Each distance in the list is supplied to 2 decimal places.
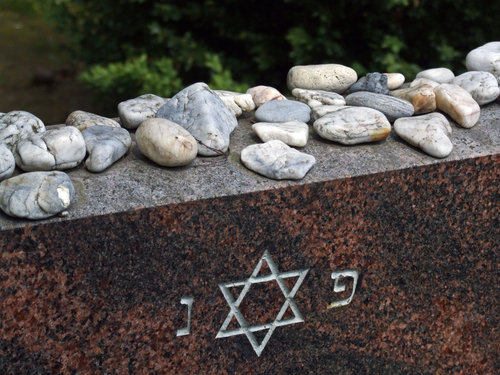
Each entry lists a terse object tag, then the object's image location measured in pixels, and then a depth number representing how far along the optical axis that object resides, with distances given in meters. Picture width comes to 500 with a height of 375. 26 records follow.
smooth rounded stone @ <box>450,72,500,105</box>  2.24
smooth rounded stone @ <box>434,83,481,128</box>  2.08
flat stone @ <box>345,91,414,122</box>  2.08
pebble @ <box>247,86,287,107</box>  2.22
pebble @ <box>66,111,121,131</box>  1.97
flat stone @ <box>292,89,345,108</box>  2.17
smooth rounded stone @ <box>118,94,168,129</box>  2.02
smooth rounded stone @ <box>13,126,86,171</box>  1.68
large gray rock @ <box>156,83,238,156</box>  1.86
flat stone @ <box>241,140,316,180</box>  1.77
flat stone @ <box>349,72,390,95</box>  2.24
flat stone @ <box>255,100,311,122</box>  2.08
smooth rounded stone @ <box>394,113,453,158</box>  1.90
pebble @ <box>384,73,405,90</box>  2.36
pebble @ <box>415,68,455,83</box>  2.42
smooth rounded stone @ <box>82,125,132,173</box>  1.74
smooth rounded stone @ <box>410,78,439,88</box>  2.26
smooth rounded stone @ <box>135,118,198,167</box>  1.72
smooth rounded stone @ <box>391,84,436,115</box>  2.14
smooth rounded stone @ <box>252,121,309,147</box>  1.92
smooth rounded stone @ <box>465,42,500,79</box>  2.39
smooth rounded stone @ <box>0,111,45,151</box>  1.79
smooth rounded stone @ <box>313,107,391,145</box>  1.93
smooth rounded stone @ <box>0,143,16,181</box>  1.62
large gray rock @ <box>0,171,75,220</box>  1.53
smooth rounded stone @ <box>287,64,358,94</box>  2.30
